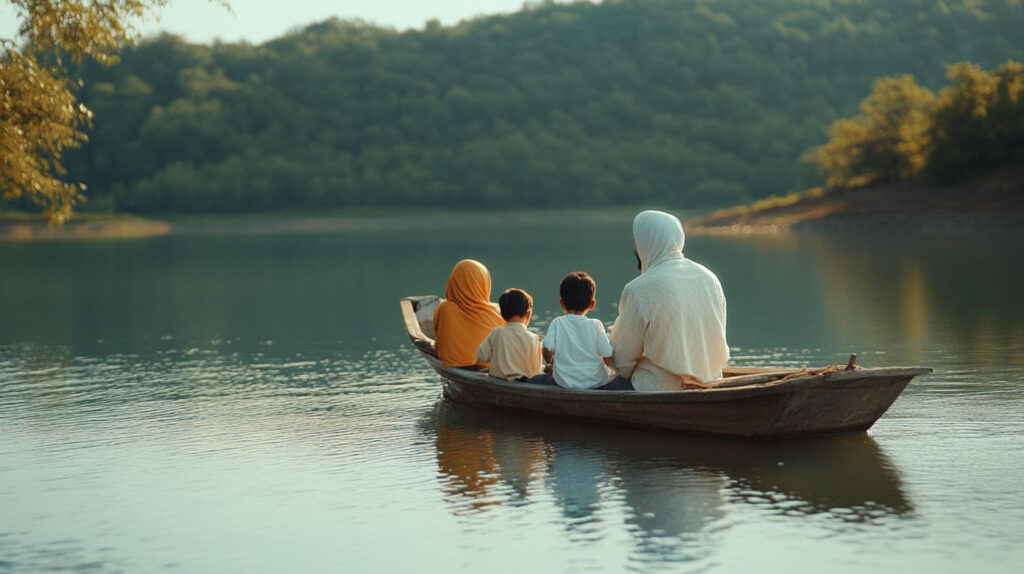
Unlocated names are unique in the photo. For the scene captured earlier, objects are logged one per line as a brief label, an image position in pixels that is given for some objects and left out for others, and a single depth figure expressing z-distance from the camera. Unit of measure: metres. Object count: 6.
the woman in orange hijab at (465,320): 12.02
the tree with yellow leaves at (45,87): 14.17
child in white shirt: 10.39
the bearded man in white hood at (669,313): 9.77
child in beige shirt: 11.12
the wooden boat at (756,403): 9.15
